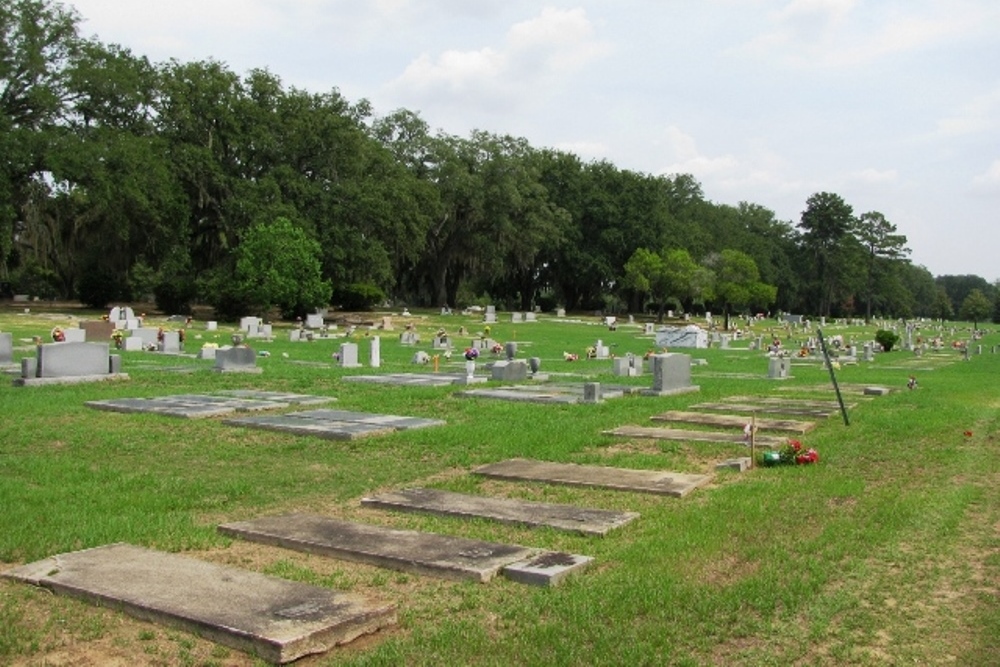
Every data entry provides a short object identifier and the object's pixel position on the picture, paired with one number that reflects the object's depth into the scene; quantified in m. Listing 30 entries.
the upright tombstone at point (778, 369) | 20.28
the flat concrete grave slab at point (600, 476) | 7.69
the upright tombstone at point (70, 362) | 15.02
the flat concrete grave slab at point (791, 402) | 13.91
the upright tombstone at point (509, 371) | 17.34
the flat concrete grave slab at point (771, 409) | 12.92
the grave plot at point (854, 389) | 16.81
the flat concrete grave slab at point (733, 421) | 11.40
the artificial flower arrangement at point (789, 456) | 8.94
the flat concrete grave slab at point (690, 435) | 10.27
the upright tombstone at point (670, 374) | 15.52
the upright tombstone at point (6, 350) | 17.62
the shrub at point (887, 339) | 36.81
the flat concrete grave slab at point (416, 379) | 16.58
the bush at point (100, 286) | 47.81
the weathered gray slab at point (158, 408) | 11.68
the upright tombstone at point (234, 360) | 17.81
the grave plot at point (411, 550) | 5.18
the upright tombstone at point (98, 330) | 26.05
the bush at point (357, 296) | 52.09
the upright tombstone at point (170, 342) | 23.75
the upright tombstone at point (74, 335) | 22.61
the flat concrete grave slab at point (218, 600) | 4.12
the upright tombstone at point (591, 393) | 14.12
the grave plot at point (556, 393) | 14.16
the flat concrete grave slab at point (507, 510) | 6.35
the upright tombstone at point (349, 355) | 20.75
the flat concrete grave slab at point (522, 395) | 14.24
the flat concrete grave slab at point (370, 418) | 11.09
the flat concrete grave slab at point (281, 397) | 13.36
